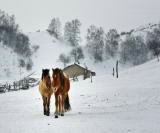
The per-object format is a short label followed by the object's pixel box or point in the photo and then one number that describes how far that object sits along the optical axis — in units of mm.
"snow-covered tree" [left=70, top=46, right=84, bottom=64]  143625
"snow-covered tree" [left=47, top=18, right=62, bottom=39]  172875
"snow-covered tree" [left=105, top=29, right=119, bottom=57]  157875
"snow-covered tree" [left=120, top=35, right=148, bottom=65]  153250
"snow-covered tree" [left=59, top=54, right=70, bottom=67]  135675
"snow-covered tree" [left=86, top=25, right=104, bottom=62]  150162
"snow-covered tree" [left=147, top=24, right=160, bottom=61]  169525
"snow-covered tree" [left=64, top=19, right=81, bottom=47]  160250
